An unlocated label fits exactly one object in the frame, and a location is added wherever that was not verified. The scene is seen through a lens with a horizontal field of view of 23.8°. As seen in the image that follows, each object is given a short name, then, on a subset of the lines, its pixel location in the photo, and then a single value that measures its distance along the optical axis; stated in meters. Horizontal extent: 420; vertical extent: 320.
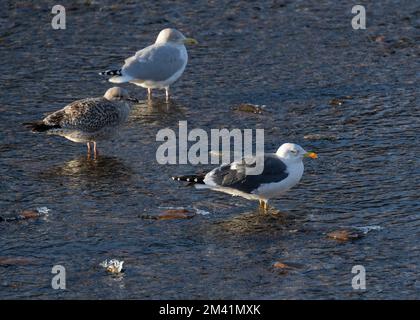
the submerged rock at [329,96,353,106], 13.47
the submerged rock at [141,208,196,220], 10.02
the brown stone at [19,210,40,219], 10.00
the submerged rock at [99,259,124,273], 8.84
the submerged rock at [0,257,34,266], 9.01
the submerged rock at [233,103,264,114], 13.30
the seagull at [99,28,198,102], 14.14
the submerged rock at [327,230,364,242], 9.45
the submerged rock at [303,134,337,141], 12.21
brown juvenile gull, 11.88
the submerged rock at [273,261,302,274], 8.83
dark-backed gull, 10.11
